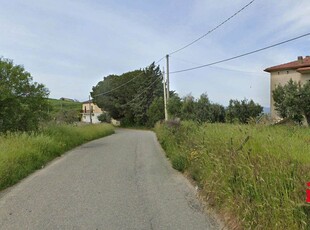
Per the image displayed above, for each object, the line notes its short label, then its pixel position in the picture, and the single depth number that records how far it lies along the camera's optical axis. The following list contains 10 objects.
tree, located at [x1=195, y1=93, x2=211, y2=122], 25.90
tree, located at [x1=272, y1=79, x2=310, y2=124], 18.44
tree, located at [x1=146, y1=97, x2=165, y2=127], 50.69
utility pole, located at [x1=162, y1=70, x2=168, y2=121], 30.74
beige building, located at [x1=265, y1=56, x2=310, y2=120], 25.25
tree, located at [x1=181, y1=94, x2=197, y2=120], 26.09
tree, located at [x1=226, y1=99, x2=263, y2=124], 28.86
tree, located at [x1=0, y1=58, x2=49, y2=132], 14.77
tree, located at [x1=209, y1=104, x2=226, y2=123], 26.75
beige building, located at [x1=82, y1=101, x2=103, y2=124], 85.40
